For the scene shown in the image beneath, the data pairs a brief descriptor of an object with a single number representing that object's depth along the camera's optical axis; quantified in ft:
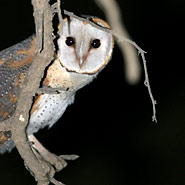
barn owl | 15.95
